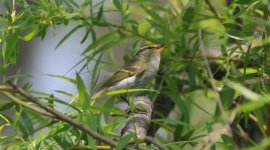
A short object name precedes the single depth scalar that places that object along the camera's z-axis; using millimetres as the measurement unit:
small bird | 6477
